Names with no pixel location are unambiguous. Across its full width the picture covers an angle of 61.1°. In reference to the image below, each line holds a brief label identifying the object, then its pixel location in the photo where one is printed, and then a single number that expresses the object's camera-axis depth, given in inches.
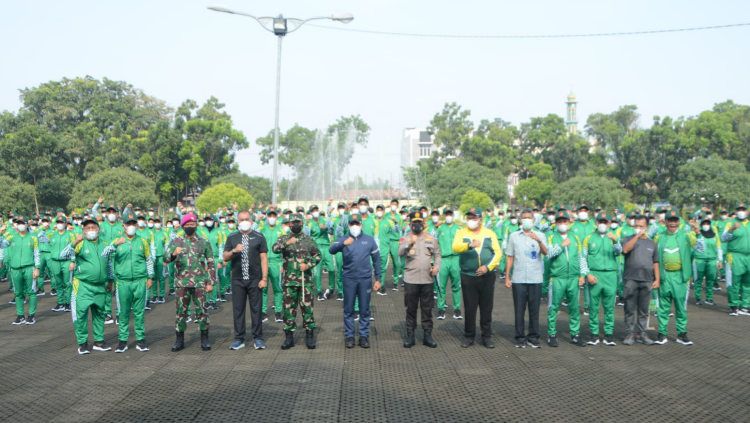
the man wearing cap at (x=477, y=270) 361.1
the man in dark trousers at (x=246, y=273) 361.7
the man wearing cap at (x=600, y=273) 369.1
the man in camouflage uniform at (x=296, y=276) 356.2
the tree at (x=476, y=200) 1807.3
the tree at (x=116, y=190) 1619.1
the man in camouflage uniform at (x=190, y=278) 352.2
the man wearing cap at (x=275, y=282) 464.9
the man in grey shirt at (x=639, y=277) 367.6
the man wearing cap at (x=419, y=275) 362.3
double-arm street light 717.3
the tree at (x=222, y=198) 1619.1
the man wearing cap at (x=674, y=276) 368.5
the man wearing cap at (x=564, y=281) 365.4
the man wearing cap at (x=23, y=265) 461.4
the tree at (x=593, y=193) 1925.4
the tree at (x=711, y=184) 1724.9
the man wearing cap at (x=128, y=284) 357.4
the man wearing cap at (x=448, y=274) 463.8
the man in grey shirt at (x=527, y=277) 361.4
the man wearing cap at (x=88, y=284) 349.7
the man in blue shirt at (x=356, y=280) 363.9
